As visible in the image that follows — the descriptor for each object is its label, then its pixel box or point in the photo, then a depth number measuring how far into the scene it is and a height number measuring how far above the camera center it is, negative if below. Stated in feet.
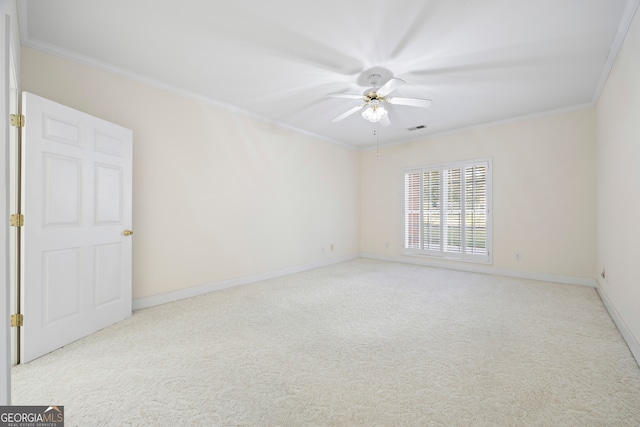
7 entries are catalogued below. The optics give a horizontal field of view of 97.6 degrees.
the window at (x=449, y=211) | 16.65 +0.35
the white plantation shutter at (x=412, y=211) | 19.44 +0.36
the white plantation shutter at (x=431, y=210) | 18.47 +0.41
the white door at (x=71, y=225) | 7.07 -0.33
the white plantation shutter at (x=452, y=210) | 17.52 +0.40
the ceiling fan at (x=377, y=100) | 10.12 +4.31
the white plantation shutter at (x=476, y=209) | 16.57 +0.45
